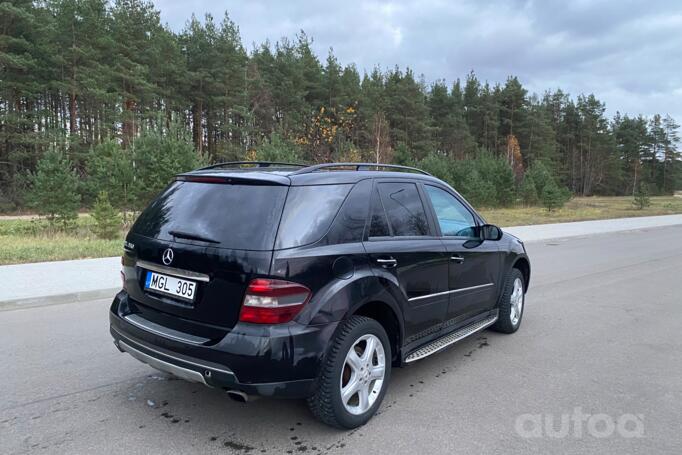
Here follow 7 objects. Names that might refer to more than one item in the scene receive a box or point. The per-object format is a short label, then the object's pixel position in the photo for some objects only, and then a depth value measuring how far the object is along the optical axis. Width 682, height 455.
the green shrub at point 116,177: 16.45
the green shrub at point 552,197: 30.70
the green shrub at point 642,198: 39.06
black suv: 2.86
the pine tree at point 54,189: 15.26
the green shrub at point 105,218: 14.38
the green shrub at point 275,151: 20.55
